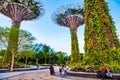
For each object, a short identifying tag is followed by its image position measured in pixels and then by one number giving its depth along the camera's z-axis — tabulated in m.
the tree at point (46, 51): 27.04
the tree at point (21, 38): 18.16
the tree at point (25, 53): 19.78
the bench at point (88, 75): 5.36
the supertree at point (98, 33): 7.27
